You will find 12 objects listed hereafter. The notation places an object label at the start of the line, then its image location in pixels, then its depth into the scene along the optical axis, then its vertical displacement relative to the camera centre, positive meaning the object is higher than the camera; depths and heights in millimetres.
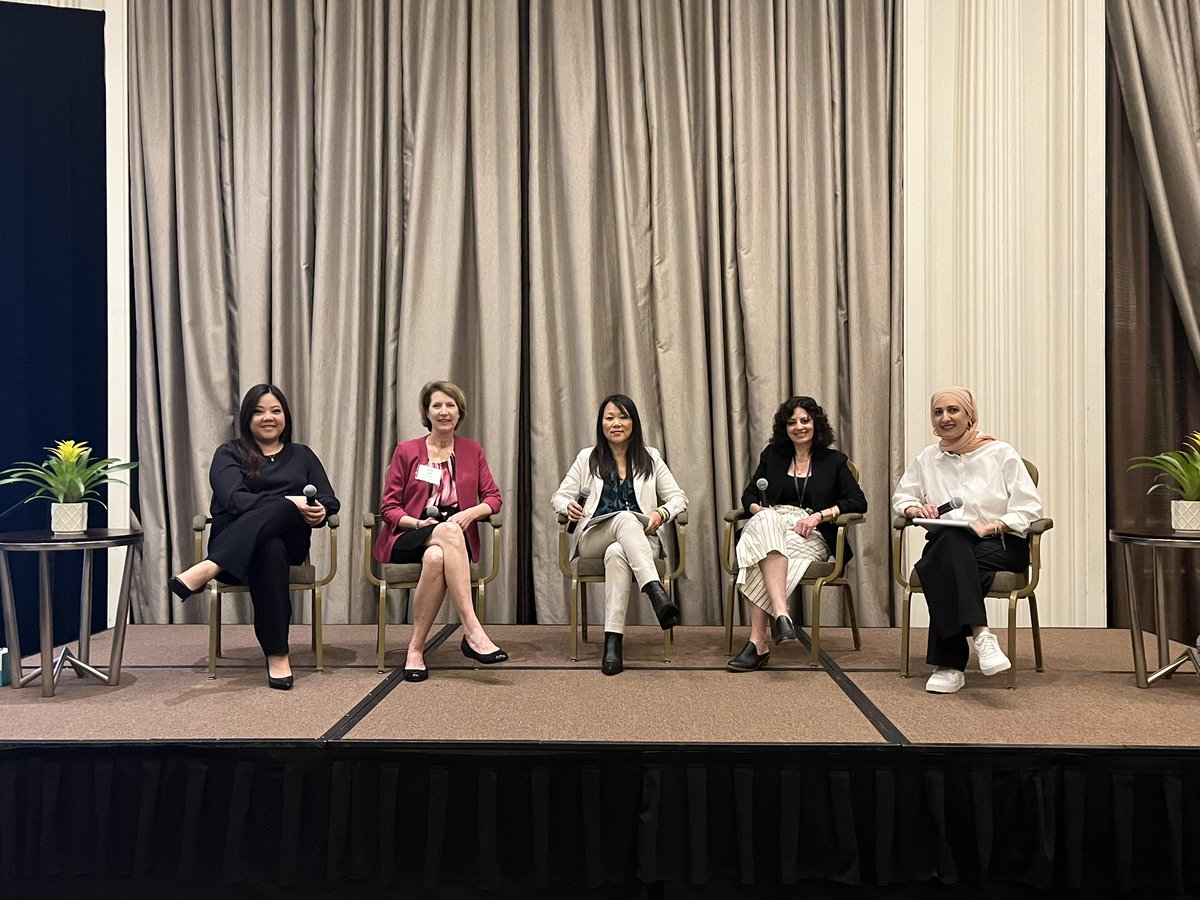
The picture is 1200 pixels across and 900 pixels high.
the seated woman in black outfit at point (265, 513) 3543 -171
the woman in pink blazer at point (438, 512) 3705 -194
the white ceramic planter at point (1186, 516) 3477 -238
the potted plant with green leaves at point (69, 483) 3514 -40
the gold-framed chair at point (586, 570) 3992 -451
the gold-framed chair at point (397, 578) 3809 -446
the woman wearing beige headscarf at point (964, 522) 3438 -254
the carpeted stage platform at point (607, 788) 2369 -874
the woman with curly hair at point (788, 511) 3863 -224
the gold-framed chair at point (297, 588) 3686 -457
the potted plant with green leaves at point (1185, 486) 3480 -136
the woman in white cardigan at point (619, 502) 3902 -178
